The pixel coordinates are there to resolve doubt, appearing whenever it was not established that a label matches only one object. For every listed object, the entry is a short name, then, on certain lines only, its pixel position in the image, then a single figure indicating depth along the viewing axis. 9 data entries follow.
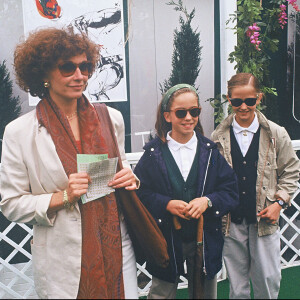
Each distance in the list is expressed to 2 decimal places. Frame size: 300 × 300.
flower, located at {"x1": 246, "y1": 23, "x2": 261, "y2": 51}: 3.75
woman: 1.97
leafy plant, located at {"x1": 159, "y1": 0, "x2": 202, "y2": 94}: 4.11
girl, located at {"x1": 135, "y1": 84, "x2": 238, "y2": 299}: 2.40
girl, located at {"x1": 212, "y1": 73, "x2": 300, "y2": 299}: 2.73
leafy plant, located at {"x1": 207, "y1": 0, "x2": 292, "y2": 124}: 3.81
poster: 3.71
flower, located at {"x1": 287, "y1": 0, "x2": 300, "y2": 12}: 4.14
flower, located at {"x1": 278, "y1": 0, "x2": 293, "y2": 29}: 4.03
